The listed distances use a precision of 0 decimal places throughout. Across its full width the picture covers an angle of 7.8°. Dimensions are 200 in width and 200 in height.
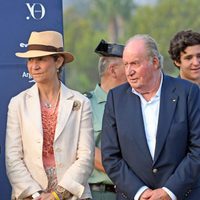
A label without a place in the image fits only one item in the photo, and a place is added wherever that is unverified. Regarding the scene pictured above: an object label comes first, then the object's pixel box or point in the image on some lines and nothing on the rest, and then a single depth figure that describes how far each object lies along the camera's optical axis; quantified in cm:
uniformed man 1146
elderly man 947
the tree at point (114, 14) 7593
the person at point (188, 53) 1154
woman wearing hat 996
